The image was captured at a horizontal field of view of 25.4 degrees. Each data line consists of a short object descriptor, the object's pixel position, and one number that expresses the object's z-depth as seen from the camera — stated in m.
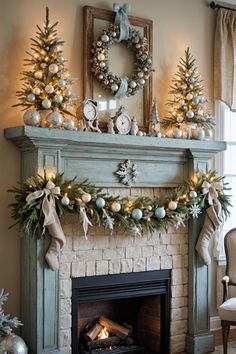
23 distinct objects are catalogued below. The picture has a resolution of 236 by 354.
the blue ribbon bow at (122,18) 4.25
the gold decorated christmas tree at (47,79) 3.74
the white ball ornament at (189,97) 4.53
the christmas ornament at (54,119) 3.69
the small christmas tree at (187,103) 4.54
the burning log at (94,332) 4.33
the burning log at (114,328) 4.48
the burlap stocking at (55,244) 3.67
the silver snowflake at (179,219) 4.29
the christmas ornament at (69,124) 3.79
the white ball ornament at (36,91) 3.73
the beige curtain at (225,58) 5.01
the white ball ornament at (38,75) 3.75
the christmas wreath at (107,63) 4.17
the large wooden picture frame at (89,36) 4.16
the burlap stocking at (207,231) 4.52
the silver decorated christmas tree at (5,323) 3.46
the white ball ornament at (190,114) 4.50
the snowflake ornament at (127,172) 4.16
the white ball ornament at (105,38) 4.17
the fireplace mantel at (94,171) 3.72
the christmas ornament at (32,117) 3.68
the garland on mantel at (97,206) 3.62
